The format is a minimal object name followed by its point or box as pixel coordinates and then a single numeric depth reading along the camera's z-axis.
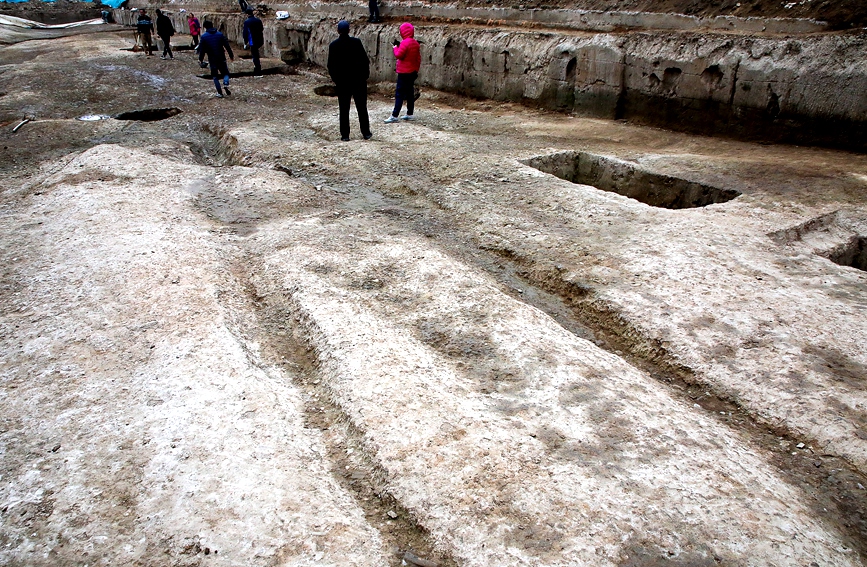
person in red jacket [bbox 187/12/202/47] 19.33
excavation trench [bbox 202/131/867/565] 2.81
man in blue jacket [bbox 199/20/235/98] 12.17
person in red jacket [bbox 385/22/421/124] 9.40
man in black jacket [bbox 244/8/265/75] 15.73
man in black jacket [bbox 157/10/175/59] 17.80
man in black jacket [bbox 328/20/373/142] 8.35
